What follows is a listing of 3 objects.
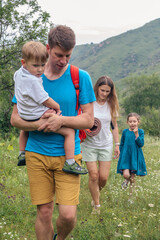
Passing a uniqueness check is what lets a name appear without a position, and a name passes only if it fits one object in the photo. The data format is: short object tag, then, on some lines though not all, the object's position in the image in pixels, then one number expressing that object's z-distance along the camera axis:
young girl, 5.61
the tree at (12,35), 14.41
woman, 5.04
